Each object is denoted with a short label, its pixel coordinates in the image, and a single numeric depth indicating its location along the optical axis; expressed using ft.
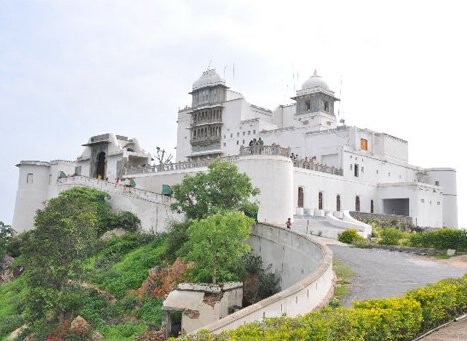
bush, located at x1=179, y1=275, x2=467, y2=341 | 26.43
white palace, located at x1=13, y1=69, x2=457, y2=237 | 106.93
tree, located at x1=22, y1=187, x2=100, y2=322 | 70.44
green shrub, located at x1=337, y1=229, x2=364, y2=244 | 95.50
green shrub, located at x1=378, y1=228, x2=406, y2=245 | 90.27
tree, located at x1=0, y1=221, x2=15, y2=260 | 124.16
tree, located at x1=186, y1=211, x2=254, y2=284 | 61.52
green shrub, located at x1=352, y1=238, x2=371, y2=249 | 89.30
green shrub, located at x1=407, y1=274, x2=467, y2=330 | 35.12
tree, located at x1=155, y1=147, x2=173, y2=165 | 174.60
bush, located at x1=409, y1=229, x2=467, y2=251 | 79.05
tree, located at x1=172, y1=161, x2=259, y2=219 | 81.05
